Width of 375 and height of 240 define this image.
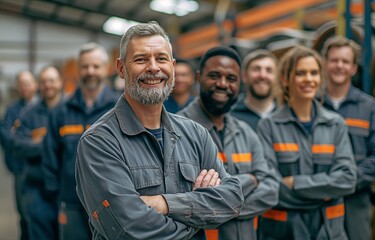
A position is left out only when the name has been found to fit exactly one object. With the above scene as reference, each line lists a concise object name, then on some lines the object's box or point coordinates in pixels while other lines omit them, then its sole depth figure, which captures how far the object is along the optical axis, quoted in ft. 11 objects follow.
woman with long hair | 8.06
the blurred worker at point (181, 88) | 12.18
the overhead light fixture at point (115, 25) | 42.28
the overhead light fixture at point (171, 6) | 33.81
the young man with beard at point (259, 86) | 10.59
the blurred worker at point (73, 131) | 9.89
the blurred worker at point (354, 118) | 9.42
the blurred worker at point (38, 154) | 12.08
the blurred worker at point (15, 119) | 15.35
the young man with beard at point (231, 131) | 7.58
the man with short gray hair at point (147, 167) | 5.33
